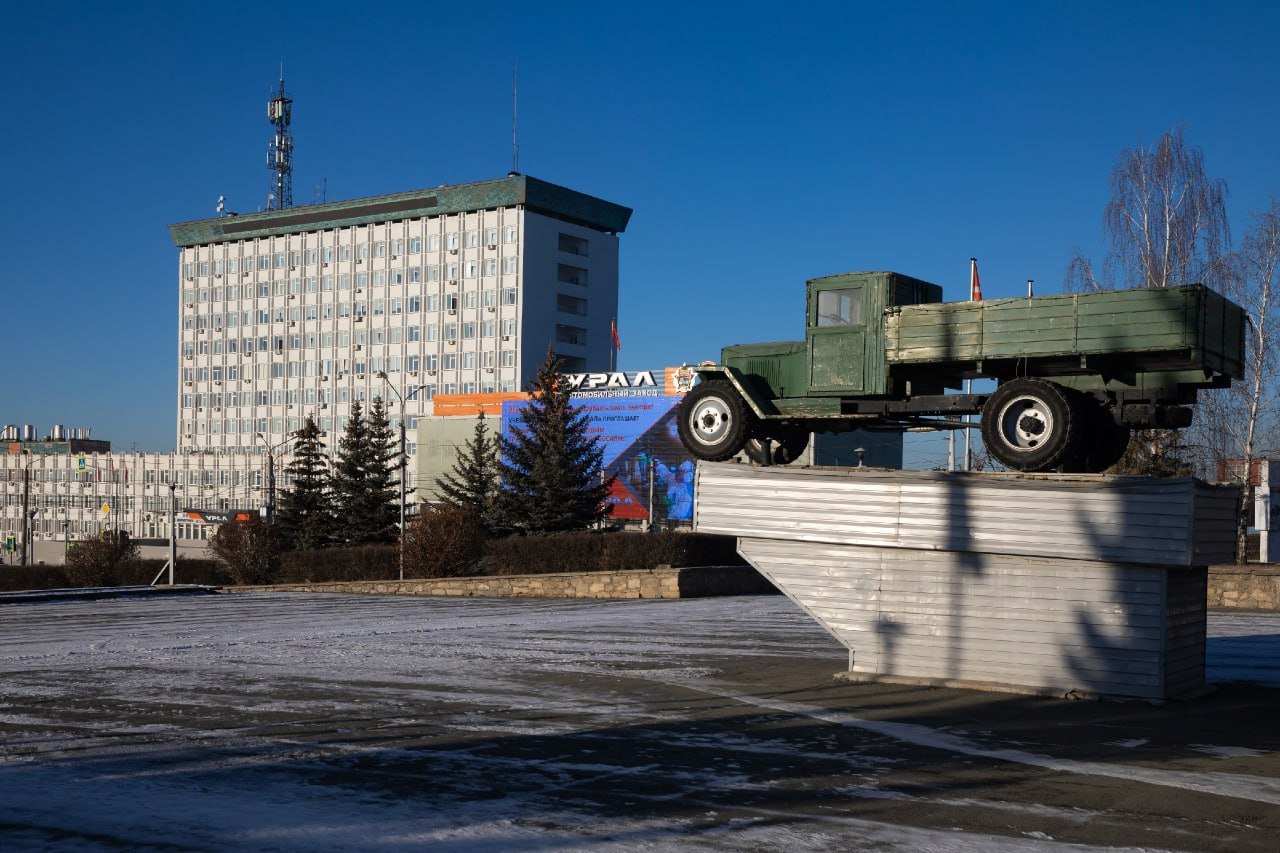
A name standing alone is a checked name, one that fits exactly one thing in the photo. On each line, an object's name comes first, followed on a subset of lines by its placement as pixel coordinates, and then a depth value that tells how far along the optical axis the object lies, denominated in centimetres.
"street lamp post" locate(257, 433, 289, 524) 5631
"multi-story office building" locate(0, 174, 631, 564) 10575
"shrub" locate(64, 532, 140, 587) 5534
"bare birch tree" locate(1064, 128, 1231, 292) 3553
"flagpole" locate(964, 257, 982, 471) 1973
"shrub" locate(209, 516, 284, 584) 5009
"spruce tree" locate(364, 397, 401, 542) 5175
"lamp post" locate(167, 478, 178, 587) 4808
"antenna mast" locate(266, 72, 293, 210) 11856
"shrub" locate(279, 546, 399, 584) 4278
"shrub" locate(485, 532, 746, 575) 3394
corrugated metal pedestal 1223
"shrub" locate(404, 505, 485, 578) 4009
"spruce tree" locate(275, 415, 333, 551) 5325
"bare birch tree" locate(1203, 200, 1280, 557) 3419
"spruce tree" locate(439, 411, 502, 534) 4747
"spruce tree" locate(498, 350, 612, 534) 4372
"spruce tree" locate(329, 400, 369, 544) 5238
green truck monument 1212
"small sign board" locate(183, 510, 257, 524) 5350
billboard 7462
